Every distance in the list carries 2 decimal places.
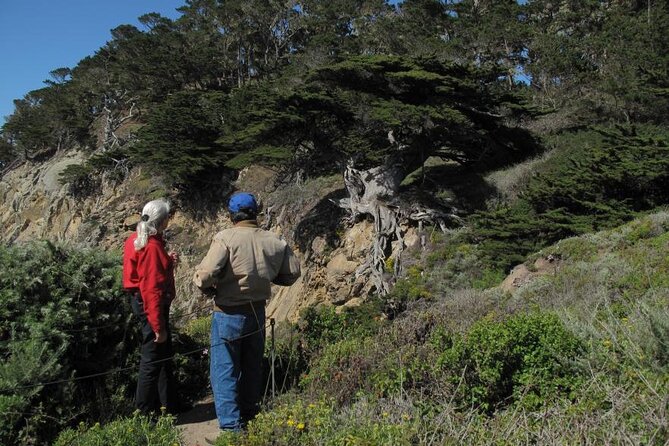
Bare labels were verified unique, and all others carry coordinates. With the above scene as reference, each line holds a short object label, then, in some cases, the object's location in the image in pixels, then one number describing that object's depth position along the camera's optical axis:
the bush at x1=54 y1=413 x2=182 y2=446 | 3.36
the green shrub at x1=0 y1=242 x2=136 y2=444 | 3.96
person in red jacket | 4.00
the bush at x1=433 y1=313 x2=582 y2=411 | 3.68
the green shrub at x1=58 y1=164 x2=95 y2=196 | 31.48
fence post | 4.27
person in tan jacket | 3.81
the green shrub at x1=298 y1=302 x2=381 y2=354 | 5.67
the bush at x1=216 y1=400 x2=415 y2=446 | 2.69
